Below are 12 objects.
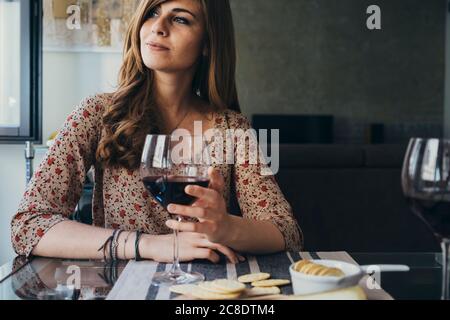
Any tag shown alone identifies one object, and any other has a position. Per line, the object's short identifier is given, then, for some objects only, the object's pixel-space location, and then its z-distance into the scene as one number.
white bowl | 0.71
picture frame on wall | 5.14
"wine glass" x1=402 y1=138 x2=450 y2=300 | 0.64
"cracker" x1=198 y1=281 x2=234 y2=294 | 0.71
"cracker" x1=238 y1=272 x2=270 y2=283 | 0.80
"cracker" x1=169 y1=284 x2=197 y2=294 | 0.73
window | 4.23
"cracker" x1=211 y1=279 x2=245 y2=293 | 0.71
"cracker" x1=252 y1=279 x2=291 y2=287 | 0.78
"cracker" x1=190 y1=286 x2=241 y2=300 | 0.70
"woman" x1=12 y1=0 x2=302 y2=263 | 1.04
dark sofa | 2.74
